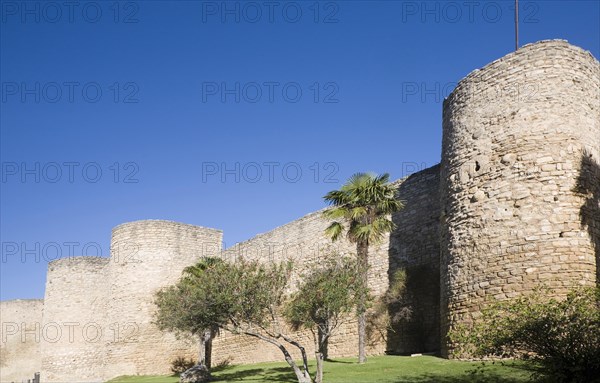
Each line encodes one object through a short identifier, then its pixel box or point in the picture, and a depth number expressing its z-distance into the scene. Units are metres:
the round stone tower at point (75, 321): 35.41
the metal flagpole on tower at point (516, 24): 16.73
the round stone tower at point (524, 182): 13.59
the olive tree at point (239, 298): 16.06
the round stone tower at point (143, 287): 30.36
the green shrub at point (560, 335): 9.33
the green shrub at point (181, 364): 29.92
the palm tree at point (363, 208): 18.58
